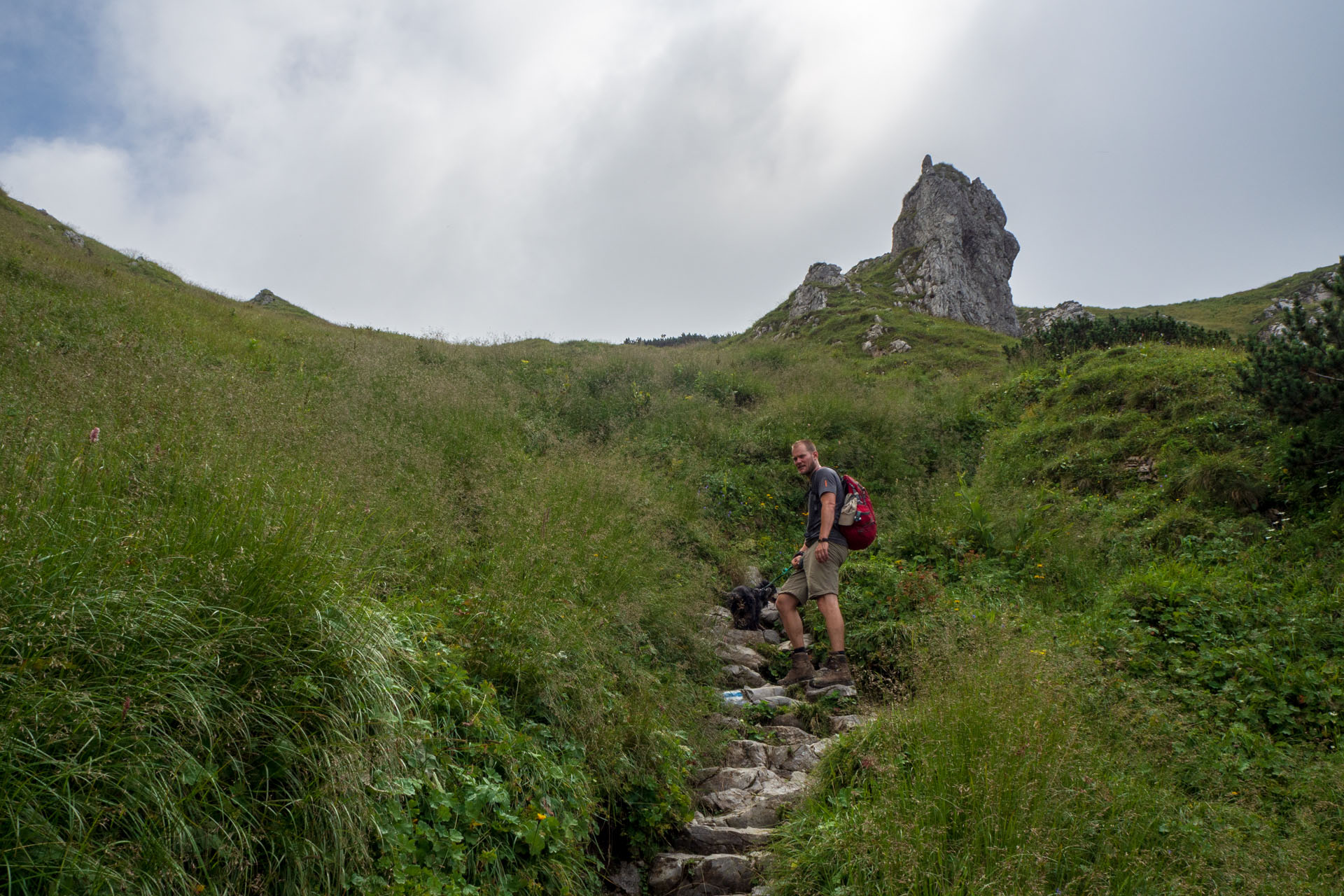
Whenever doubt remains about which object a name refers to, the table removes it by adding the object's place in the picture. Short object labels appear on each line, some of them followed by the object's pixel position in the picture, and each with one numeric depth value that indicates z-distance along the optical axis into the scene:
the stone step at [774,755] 4.47
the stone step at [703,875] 3.32
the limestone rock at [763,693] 5.54
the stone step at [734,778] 4.18
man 5.94
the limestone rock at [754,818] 3.77
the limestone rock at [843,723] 4.76
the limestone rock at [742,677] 5.89
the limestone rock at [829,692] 5.45
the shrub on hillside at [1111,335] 14.43
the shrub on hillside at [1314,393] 6.92
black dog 7.44
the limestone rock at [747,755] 4.52
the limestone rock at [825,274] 35.31
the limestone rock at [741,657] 6.27
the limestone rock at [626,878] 3.32
